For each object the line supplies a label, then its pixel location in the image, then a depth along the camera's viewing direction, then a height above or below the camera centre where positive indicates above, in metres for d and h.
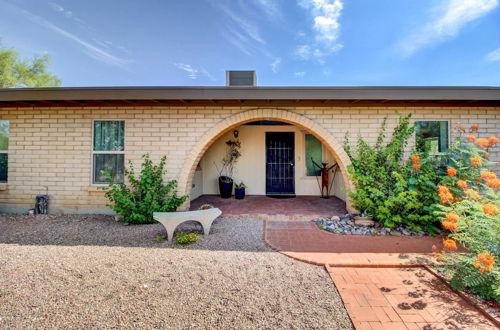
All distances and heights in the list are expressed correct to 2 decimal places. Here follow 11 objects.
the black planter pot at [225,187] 7.24 -0.59
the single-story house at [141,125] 4.56 +1.04
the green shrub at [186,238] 3.55 -1.14
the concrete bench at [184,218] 3.68 -0.85
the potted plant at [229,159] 7.73 +0.38
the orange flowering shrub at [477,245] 2.14 -0.84
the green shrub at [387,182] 4.09 -0.26
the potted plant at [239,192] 7.06 -0.74
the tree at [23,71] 13.04 +6.43
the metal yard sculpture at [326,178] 7.30 -0.30
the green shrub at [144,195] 4.49 -0.55
